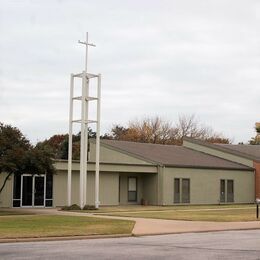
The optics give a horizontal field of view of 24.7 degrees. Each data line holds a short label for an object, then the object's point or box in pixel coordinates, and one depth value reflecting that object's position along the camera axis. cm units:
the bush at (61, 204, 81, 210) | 3496
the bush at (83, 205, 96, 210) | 3528
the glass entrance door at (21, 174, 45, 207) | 3872
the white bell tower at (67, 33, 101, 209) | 3528
